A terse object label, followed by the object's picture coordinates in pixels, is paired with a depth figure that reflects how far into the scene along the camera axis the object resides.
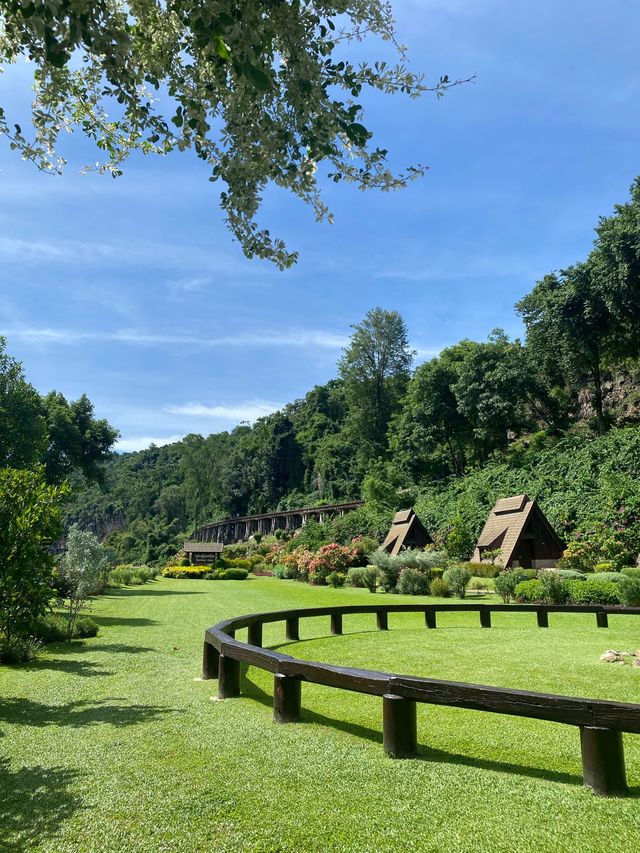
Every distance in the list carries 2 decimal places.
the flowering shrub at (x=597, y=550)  24.94
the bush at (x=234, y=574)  41.94
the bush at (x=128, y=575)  33.16
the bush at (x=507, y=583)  18.59
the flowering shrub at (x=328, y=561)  30.52
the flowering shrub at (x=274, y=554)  47.78
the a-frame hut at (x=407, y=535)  33.59
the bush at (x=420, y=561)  25.50
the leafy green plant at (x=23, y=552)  8.75
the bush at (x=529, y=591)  16.97
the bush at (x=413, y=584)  22.64
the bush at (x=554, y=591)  16.56
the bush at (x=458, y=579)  20.38
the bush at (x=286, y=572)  37.06
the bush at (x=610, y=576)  18.45
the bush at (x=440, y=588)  20.75
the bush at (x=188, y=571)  44.44
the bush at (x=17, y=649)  9.20
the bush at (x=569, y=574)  19.69
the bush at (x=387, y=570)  23.88
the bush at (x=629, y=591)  14.71
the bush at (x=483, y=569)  26.03
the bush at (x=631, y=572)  19.79
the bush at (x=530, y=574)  20.00
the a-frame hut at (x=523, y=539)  27.53
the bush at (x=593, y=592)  15.64
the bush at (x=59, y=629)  11.45
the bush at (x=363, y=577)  25.19
